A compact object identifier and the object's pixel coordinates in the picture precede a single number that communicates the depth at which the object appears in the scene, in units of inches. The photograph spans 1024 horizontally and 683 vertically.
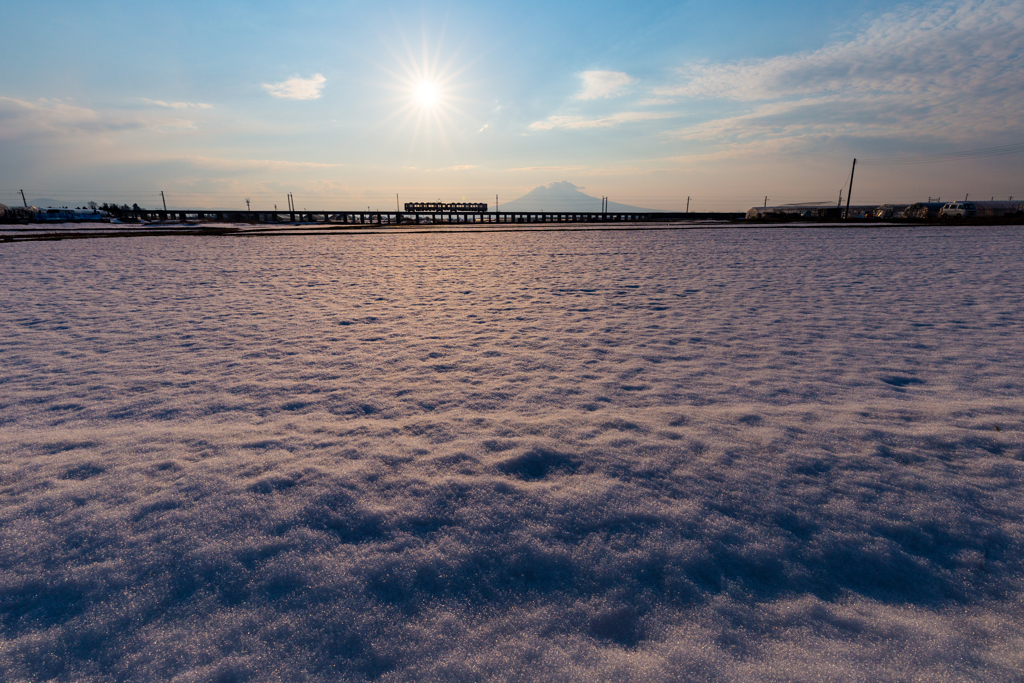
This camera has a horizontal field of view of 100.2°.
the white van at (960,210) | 1673.2
